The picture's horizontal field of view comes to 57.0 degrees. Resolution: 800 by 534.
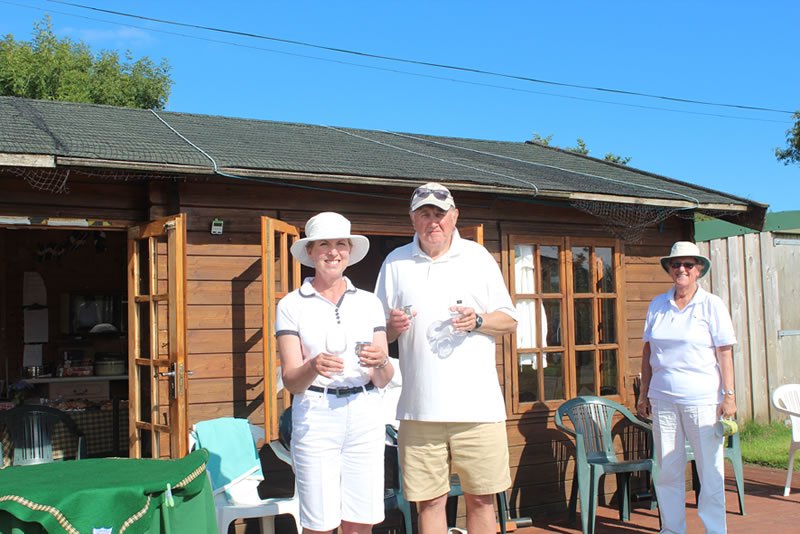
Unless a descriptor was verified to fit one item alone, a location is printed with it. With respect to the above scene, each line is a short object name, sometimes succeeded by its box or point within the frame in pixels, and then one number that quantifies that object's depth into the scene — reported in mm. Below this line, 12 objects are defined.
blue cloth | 4094
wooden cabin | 4289
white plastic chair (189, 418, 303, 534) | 3906
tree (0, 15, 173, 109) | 16031
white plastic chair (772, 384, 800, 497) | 5688
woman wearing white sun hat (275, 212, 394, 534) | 2631
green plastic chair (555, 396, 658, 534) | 4871
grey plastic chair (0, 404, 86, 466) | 4941
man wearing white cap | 2846
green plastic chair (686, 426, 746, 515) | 5215
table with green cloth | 2094
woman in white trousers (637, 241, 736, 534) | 4023
